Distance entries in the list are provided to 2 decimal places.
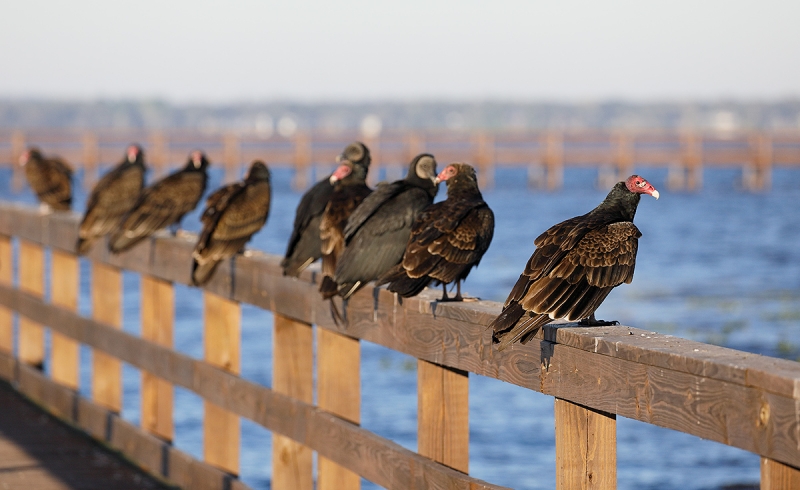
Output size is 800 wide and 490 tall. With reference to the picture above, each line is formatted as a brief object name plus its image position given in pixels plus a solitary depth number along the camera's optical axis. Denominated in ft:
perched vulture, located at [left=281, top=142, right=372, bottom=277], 30.17
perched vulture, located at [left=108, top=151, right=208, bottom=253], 36.99
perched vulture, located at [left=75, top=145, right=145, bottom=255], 39.22
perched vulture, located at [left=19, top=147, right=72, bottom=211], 67.26
